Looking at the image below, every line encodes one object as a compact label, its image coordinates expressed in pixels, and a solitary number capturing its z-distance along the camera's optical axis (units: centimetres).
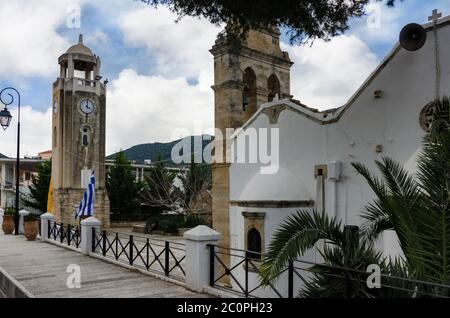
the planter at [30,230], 1920
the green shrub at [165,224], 3152
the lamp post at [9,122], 1859
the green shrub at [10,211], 2338
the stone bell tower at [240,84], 1404
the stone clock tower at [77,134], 3359
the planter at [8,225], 2244
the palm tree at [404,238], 588
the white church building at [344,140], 980
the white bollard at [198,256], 891
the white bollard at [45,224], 1877
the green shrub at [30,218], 1977
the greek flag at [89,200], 1803
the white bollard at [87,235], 1412
